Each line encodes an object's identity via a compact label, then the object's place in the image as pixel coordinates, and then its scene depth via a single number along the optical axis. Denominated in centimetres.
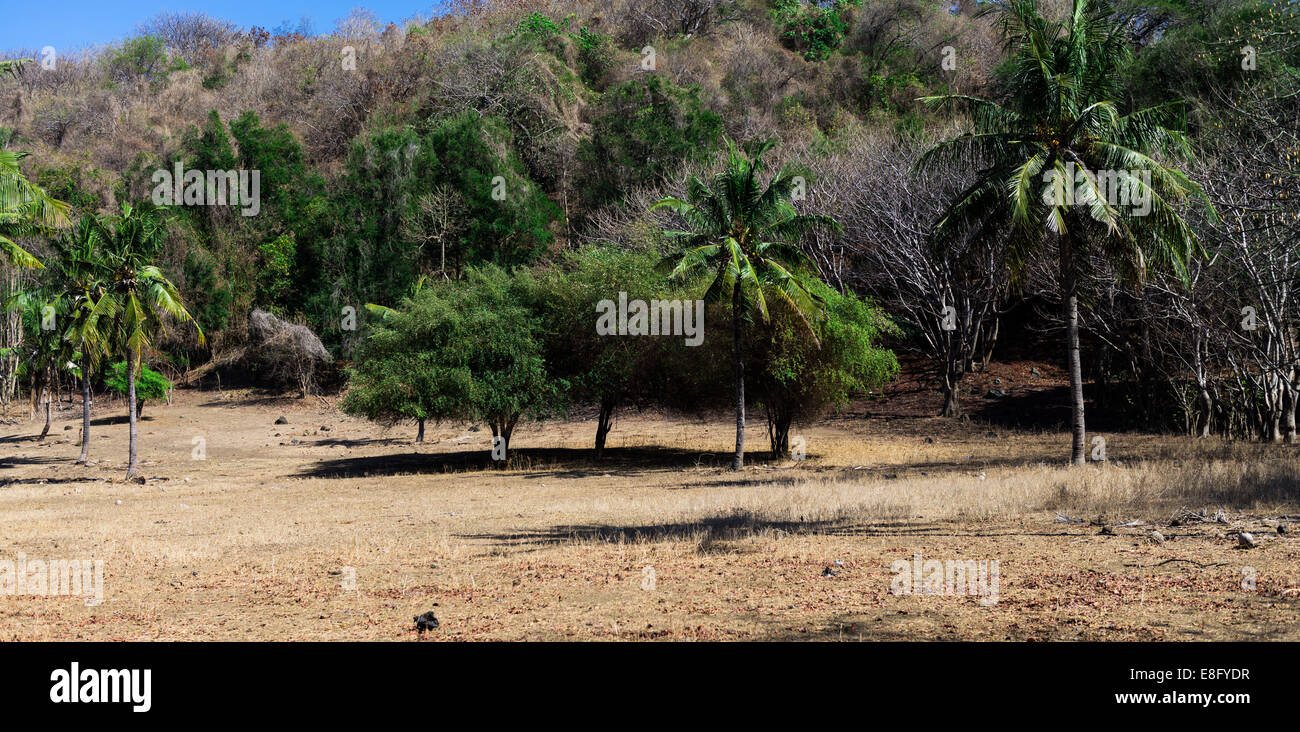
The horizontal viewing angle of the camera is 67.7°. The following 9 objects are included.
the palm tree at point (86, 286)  3130
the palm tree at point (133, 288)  3144
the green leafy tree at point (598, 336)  3467
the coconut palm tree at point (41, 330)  3331
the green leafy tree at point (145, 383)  4503
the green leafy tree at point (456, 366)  3319
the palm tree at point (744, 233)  2875
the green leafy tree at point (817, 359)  3206
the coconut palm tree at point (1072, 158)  2294
